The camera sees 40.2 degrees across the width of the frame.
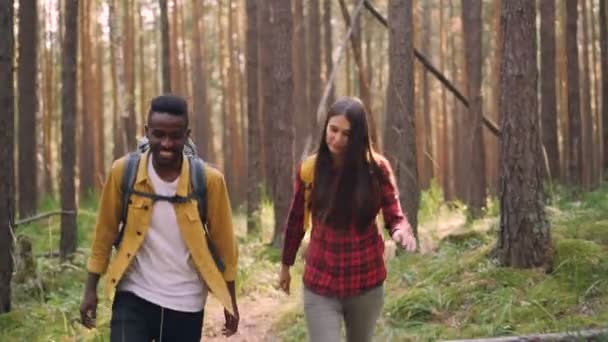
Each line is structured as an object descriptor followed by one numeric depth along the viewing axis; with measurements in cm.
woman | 388
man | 356
